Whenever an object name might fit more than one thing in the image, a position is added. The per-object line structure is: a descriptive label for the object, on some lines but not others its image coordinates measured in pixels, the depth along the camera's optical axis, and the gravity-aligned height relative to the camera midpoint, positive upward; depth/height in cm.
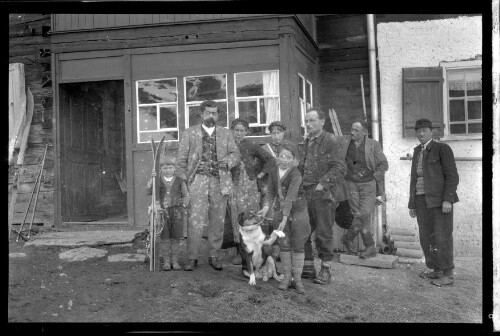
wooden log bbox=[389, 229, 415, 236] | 516 -95
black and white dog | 471 -100
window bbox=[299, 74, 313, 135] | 578 +82
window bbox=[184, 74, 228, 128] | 536 +82
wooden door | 586 +2
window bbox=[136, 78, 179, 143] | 552 +64
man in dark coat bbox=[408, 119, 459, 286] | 482 -53
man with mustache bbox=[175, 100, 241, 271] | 510 -19
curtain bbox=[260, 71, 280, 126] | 545 +72
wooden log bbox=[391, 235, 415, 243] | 514 -101
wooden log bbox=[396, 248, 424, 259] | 514 -119
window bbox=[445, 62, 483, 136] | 496 +63
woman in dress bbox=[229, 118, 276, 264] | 507 -20
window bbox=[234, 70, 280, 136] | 538 +74
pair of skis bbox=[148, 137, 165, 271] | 502 -73
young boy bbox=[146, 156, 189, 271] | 515 -57
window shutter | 524 +70
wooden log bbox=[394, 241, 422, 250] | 516 -109
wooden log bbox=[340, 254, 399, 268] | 518 -129
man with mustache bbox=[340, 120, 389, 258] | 510 -27
